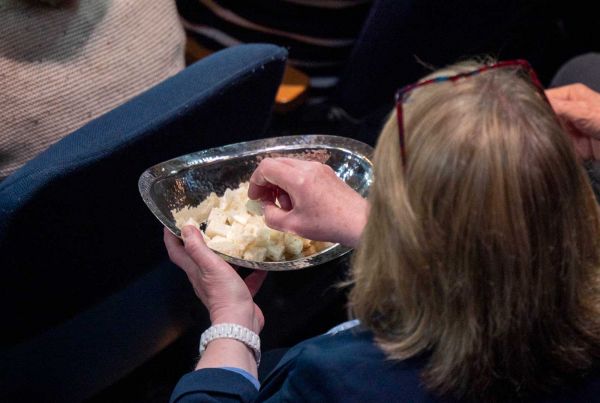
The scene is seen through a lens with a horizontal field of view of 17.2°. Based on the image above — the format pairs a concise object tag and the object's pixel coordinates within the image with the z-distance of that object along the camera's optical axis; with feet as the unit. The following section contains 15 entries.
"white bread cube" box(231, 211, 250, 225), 7.11
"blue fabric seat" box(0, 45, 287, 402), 6.79
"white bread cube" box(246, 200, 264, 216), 7.13
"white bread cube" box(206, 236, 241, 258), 7.00
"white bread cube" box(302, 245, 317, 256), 7.11
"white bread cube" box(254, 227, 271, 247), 7.05
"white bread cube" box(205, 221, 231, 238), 7.06
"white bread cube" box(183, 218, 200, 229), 7.10
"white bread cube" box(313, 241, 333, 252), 7.13
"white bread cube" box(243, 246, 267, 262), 7.02
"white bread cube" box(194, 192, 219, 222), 7.20
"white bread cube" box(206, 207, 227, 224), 7.11
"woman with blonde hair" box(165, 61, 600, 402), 6.09
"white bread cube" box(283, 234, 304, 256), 7.09
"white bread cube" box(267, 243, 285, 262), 7.04
